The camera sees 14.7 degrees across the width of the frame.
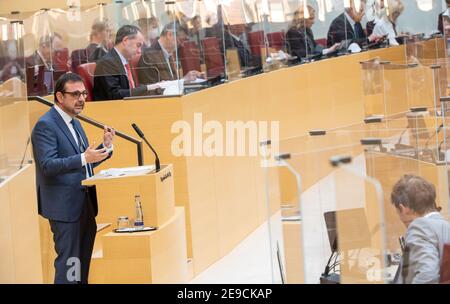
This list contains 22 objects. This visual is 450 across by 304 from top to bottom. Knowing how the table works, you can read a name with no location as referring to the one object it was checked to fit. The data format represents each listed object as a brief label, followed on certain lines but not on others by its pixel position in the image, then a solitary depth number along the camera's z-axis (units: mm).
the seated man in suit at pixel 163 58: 13485
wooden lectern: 10413
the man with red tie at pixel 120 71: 13655
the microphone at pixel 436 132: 11559
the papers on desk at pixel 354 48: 21453
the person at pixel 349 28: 20922
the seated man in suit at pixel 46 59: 13750
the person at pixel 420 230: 6790
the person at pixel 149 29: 13628
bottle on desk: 10590
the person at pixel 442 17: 22041
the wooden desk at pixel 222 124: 13498
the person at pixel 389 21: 22311
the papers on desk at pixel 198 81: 14016
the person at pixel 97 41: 14370
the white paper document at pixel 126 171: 10869
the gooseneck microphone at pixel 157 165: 10799
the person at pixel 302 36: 19505
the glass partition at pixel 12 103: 8738
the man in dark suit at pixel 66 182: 10182
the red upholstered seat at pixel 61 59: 14465
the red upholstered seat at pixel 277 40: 18524
